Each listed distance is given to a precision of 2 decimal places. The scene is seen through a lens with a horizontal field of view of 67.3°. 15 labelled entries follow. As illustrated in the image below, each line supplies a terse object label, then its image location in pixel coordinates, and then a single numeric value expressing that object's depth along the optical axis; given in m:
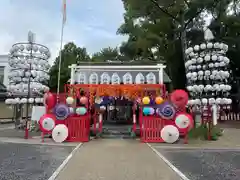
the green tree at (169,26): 16.35
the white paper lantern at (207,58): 9.50
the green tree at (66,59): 23.49
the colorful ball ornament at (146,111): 8.46
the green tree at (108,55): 23.37
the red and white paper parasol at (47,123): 8.40
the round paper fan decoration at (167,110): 8.27
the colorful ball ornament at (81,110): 8.45
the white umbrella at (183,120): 8.22
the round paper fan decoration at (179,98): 8.16
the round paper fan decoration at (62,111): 8.42
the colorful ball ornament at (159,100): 8.36
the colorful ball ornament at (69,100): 8.51
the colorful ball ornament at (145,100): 8.52
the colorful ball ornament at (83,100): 8.73
